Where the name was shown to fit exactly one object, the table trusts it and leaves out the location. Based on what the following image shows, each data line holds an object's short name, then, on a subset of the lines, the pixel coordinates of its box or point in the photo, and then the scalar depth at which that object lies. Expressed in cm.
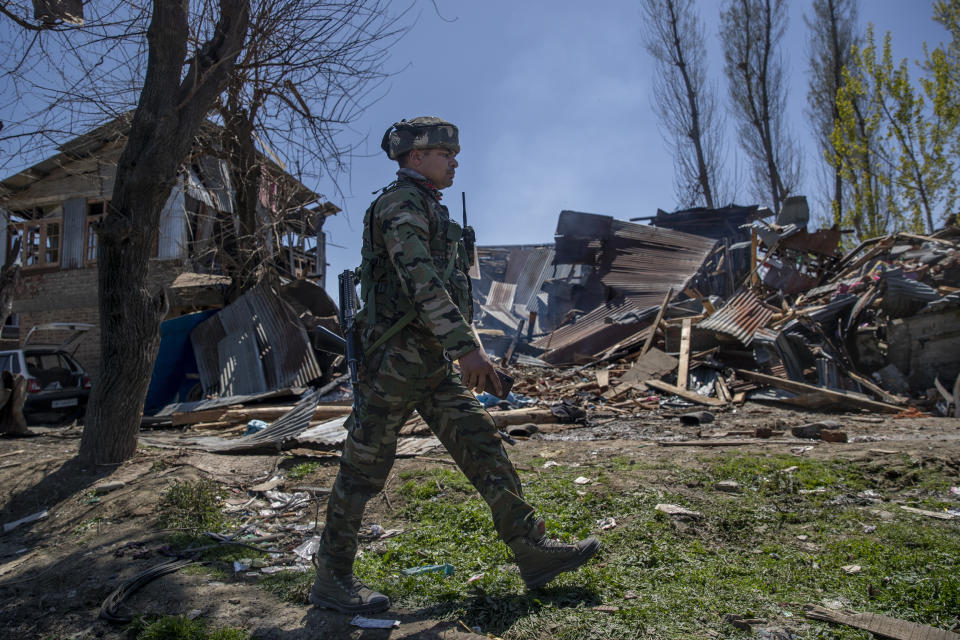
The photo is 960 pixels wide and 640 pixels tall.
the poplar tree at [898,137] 1700
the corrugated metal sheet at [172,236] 1500
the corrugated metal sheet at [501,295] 2197
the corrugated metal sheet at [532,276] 2192
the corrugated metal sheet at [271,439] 537
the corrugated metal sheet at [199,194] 1436
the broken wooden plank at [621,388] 902
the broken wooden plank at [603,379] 959
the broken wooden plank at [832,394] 737
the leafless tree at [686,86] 2484
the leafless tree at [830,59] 2375
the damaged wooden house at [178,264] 1005
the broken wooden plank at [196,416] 807
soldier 225
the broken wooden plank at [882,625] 181
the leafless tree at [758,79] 2425
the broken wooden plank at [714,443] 524
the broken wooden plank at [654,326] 1066
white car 886
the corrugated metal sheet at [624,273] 1270
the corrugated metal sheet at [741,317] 945
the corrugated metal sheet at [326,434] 532
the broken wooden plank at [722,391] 843
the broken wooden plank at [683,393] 825
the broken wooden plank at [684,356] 908
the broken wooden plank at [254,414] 779
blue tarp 1066
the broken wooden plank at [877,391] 770
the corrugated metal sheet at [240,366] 983
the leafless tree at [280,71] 494
